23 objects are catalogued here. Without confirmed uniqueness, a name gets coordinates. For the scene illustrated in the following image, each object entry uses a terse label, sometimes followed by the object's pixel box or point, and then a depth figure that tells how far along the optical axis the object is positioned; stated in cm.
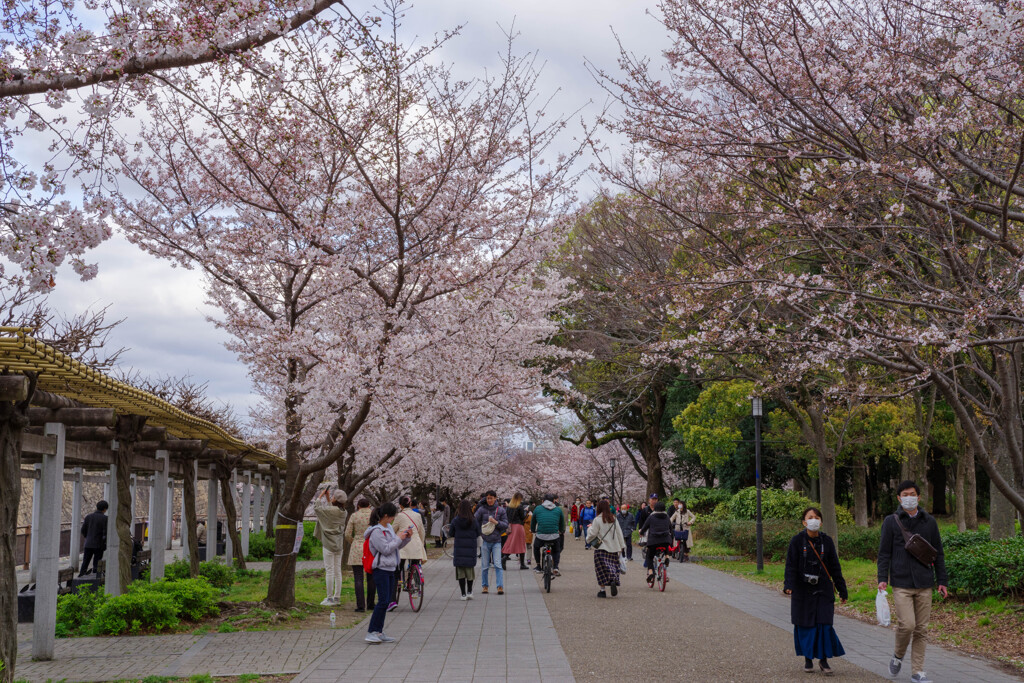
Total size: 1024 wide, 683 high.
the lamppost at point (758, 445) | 2122
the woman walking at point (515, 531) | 1866
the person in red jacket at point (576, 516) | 4369
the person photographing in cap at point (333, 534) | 1458
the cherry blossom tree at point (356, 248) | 1232
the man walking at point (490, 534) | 1683
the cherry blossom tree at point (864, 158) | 952
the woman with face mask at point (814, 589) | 889
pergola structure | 749
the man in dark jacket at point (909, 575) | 859
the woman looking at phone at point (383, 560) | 1073
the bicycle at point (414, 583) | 1463
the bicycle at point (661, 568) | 1748
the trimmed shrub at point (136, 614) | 1146
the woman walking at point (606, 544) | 1622
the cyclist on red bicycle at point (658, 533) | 1734
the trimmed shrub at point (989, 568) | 1212
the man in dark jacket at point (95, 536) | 1783
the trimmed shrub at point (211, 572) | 1643
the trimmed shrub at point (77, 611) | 1153
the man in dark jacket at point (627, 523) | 2619
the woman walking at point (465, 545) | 1542
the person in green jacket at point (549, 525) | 1802
